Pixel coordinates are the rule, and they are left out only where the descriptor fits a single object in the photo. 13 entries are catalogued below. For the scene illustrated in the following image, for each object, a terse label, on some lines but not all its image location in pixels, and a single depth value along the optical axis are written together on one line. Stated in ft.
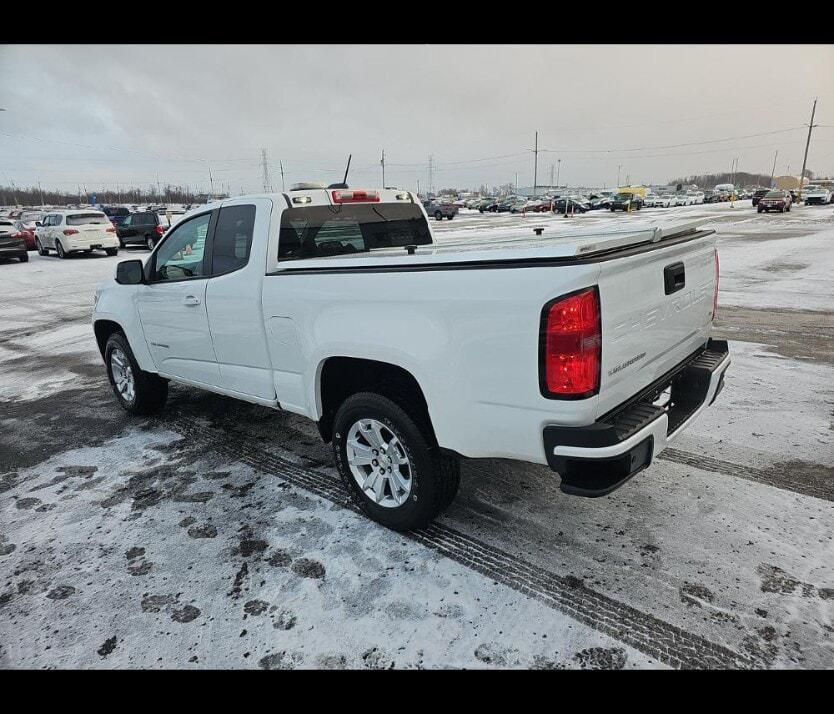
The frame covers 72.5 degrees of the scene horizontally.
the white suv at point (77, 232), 69.46
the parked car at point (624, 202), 168.14
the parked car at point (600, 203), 176.62
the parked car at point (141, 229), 79.41
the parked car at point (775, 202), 125.59
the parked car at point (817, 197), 169.37
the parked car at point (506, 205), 189.88
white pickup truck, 7.80
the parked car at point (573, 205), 163.96
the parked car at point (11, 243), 65.05
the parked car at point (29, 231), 83.05
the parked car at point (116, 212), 115.03
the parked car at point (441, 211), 151.33
